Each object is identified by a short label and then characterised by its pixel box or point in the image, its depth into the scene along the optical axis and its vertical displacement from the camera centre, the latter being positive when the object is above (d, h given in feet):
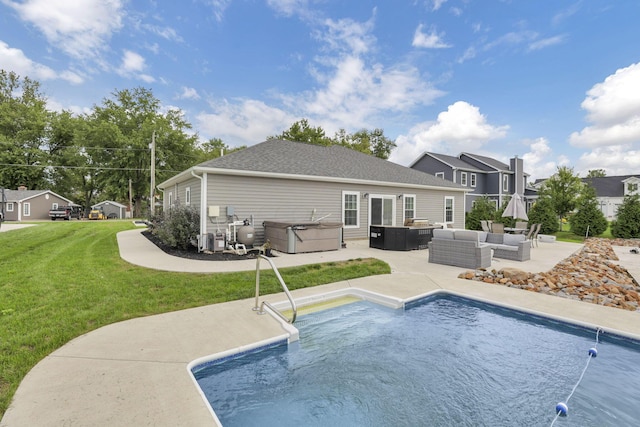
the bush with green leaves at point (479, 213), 59.92 +0.31
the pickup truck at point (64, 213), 102.47 -0.15
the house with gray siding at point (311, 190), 32.60 +3.15
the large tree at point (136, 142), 112.37 +26.48
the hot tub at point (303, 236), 31.12 -2.34
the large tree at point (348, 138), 101.52 +28.50
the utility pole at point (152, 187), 59.24 +4.89
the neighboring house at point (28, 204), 102.78 +2.84
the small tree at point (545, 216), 56.59 -0.20
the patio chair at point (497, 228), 39.11 -1.70
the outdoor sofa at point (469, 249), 24.82 -3.00
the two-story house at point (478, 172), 89.81 +12.72
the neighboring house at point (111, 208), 124.47 +1.91
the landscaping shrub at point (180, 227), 30.96 -1.43
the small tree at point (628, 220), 49.75 -0.78
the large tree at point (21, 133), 114.93 +30.64
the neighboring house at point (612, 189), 112.83 +10.02
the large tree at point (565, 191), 63.52 +5.00
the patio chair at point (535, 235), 39.44 -2.66
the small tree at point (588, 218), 53.93 -0.51
